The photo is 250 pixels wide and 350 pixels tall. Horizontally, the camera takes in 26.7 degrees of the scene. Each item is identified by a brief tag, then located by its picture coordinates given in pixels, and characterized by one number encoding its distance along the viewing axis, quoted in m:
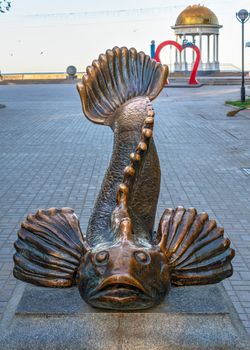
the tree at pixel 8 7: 20.49
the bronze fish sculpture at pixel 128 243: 2.79
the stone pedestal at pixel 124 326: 3.04
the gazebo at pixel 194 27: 45.97
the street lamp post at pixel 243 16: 20.55
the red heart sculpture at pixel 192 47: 36.93
